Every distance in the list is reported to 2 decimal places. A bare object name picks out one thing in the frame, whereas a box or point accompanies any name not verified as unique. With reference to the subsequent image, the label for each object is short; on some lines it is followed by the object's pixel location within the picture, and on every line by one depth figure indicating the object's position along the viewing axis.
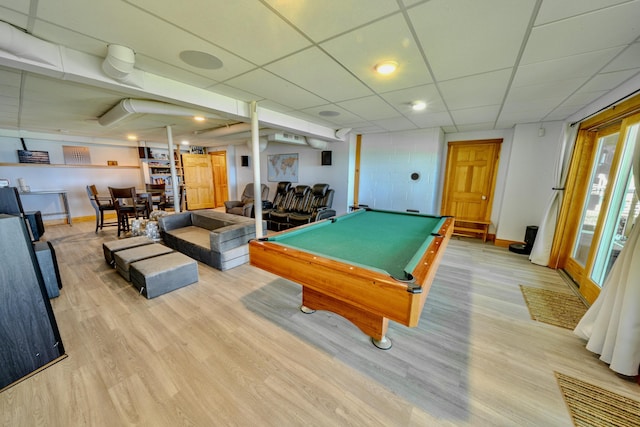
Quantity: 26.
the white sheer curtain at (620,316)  1.59
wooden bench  4.73
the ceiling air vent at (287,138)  4.93
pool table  1.31
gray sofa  3.25
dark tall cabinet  1.46
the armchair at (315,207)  4.81
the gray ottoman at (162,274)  2.49
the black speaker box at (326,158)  5.57
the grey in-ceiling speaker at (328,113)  3.53
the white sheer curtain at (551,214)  3.38
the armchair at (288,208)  5.18
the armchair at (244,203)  5.09
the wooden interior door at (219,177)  8.31
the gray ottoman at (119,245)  3.21
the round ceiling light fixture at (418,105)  2.97
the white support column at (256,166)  3.20
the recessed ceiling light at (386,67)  1.93
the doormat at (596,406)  1.33
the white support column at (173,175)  4.77
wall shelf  5.35
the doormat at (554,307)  2.25
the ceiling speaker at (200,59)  1.86
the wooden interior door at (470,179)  4.79
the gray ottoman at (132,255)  2.82
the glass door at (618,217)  2.40
